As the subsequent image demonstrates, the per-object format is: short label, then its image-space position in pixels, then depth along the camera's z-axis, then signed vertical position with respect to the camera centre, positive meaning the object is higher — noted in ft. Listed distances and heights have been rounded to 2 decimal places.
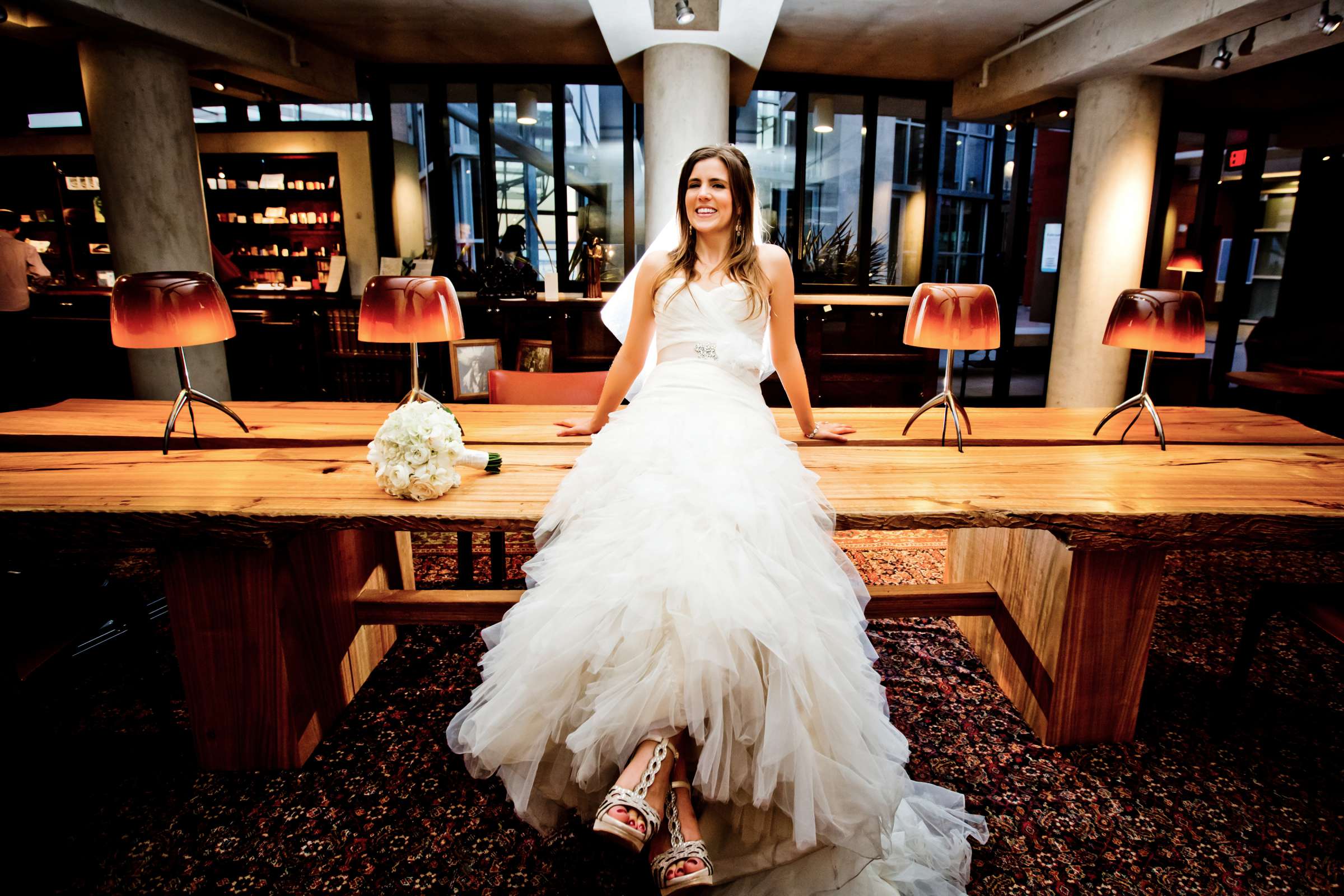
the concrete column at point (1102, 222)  18.04 +1.70
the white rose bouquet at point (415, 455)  5.60 -1.37
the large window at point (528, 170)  24.50 +4.09
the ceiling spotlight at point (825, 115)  24.98 +6.06
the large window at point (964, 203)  32.65 +4.18
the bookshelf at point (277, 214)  25.64 +2.52
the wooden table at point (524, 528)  5.50 -1.89
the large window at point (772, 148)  25.26 +5.01
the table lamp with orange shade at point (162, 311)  6.44 -0.26
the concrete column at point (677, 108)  17.90 +4.55
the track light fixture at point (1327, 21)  13.47 +5.09
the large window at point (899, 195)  26.02 +3.41
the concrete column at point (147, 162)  16.24 +2.87
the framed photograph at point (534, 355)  19.66 -1.98
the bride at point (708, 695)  4.18 -2.52
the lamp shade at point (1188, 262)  25.73 +0.94
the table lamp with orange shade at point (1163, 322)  7.26 -0.36
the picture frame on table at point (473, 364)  18.86 -2.16
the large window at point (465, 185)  24.73 +3.55
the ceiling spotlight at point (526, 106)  24.43 +6.15
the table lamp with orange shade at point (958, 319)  7.16 -0.33
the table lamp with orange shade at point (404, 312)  7.71 -0.31
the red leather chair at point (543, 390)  10.25 -1.53
